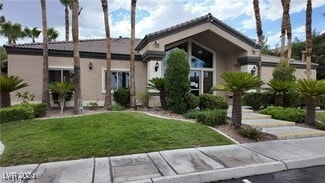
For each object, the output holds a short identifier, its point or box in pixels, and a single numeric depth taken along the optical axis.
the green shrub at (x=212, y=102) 12.06
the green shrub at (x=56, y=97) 13.76
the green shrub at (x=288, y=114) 11.01
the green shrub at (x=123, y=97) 14.39
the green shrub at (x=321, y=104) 16.17
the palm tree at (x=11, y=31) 27.10
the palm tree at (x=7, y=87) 10.06
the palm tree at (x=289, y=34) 17.56
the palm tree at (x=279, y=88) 13.34
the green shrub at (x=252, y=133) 8.02
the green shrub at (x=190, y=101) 11.97
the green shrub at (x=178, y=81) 11.79
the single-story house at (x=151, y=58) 13.83
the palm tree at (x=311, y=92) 10.02
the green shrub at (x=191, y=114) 10.72
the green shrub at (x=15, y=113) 9.59
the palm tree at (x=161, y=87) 12.88
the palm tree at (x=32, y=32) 30.14
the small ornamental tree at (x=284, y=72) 14.52
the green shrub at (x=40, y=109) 10.77
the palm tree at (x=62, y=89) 12.34
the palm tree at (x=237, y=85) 8.61
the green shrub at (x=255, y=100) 14.44
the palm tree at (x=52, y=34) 27.87
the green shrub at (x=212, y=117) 9.32
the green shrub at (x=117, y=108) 12.82
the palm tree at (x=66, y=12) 25.04
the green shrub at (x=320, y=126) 9.75
